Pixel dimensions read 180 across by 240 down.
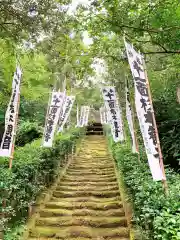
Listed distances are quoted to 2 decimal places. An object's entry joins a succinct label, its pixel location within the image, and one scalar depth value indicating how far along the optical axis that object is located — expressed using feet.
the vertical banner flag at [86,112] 55.76
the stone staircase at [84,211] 12.25
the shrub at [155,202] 6.61
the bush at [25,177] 10.60
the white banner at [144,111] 9.48
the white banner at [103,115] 56.51
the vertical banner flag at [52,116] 19.27
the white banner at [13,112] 13.88
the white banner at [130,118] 15.95
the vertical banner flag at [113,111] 23.17
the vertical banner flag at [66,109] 28.69
